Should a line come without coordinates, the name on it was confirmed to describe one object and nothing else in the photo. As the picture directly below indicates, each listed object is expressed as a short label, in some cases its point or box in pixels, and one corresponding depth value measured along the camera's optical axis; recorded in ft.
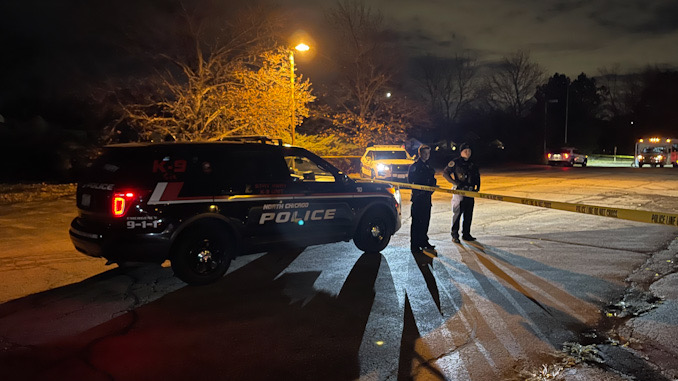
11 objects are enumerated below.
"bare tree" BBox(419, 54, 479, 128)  197.16
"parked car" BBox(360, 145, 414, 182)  61.16
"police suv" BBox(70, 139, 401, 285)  17.35
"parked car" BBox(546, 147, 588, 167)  122.01
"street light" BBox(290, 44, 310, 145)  55.21
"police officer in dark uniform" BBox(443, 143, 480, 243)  27.22
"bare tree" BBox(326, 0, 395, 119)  112.57
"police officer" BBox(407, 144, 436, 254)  24.95
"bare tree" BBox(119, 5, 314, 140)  58.18
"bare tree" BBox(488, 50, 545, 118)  206.80
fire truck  116.47
